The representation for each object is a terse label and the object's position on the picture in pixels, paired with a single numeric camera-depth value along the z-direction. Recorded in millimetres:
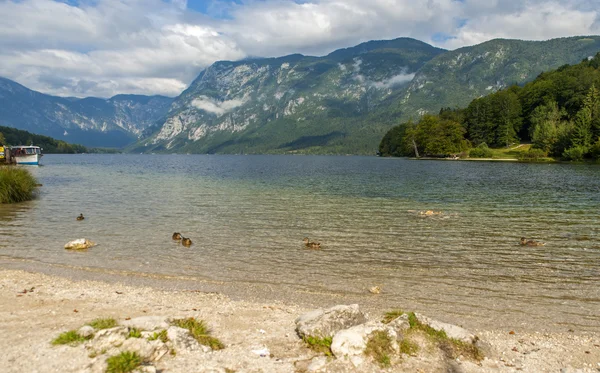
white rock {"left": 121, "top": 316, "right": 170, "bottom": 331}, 9873
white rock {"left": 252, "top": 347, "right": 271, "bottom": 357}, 9695
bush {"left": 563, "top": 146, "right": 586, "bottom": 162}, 116750
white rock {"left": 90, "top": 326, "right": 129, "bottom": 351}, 8987
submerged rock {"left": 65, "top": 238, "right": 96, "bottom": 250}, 23281
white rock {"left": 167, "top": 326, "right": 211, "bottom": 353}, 9414
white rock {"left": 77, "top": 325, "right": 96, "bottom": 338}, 9578
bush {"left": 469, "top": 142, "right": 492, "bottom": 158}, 151500
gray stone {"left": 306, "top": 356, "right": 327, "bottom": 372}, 8805
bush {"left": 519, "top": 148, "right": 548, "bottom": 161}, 133250
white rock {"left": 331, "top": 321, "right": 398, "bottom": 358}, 9289
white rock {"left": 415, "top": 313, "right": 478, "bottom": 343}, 10432
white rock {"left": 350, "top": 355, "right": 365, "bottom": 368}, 8968
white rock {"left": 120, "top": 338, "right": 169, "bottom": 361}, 8773
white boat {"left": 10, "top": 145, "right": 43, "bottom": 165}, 122931
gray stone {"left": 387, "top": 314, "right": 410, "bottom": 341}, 10038
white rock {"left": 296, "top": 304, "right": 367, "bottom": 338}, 10367
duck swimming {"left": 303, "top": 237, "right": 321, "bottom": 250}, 23419
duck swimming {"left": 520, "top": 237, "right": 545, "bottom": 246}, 23656
